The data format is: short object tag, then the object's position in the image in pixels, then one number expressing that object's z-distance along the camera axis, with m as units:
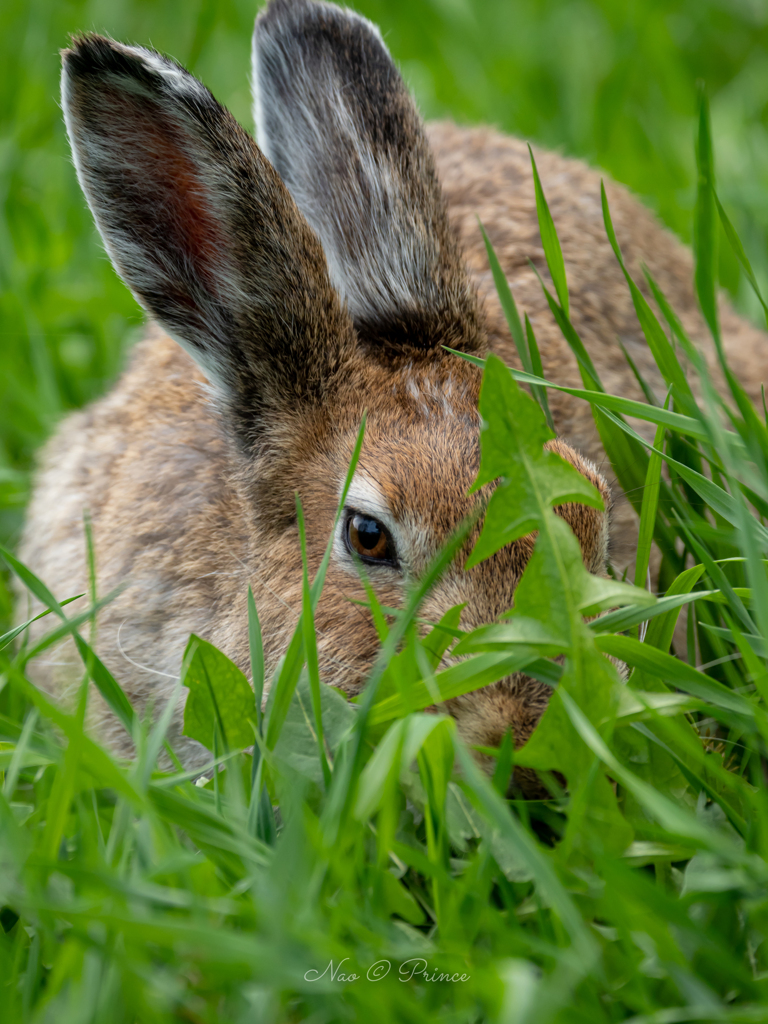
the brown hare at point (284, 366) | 6.20
